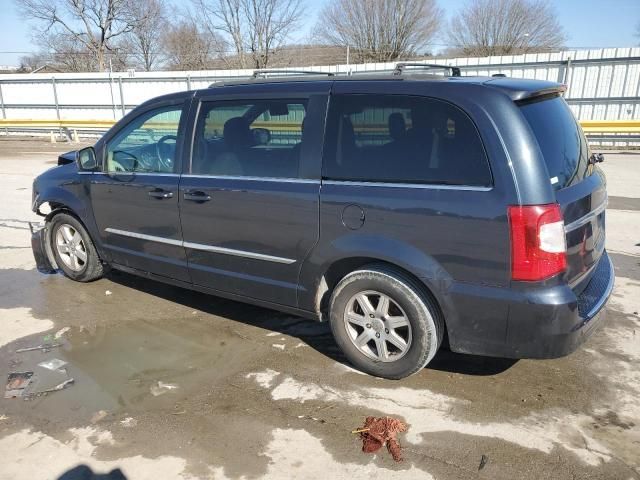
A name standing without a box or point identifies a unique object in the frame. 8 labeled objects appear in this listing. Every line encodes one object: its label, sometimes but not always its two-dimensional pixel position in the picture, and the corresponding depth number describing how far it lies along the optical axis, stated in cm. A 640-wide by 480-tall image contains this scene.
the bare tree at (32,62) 4714
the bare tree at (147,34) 4061
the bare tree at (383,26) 3678
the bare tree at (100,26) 3822
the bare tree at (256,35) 3244
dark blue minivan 281
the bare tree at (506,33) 4138
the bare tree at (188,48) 3812
